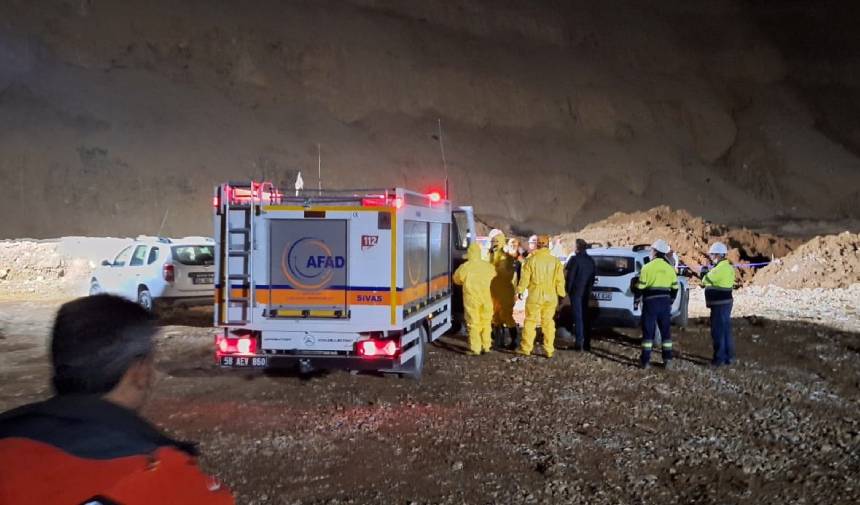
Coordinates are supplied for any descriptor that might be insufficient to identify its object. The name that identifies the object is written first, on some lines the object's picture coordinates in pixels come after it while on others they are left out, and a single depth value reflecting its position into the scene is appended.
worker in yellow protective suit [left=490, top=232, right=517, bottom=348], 12.48
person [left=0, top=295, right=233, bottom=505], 1.87
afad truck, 8.63
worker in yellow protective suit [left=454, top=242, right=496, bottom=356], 11.47
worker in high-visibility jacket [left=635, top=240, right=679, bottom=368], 10.46
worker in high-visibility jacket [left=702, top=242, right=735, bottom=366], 10.62
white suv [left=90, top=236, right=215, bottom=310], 14.95
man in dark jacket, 11.90
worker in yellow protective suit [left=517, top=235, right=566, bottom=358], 11.33
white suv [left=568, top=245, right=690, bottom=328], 12.34
